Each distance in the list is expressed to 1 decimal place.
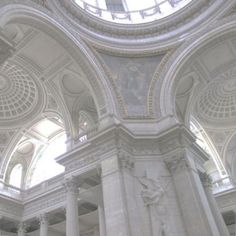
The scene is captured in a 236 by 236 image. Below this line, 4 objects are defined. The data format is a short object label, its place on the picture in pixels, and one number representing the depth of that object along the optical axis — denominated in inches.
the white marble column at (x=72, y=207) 458.9
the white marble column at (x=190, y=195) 413.7
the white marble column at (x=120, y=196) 392.8
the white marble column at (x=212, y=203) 486.0
